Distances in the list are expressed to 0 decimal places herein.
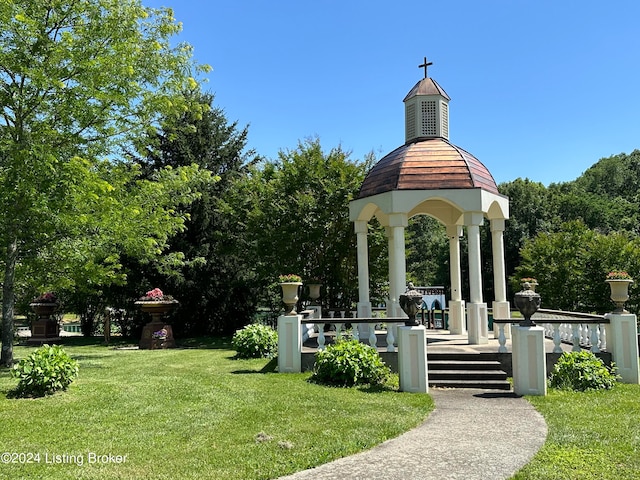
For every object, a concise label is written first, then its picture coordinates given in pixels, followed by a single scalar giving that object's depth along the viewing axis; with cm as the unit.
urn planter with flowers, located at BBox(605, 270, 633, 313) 1044
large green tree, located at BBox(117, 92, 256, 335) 2331
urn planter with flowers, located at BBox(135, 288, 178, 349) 1834
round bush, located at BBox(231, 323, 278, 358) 1408
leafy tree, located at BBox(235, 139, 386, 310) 1953
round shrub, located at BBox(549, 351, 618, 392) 953
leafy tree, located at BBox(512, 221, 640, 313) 2177
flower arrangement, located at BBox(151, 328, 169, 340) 1877
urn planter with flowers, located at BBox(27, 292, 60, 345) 2092
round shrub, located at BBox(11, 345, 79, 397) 841
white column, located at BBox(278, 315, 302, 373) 1131
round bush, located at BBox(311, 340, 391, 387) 977
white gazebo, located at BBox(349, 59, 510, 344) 1334
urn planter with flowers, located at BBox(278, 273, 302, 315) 1145
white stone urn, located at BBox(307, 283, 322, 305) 1638
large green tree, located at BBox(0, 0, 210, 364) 1107
